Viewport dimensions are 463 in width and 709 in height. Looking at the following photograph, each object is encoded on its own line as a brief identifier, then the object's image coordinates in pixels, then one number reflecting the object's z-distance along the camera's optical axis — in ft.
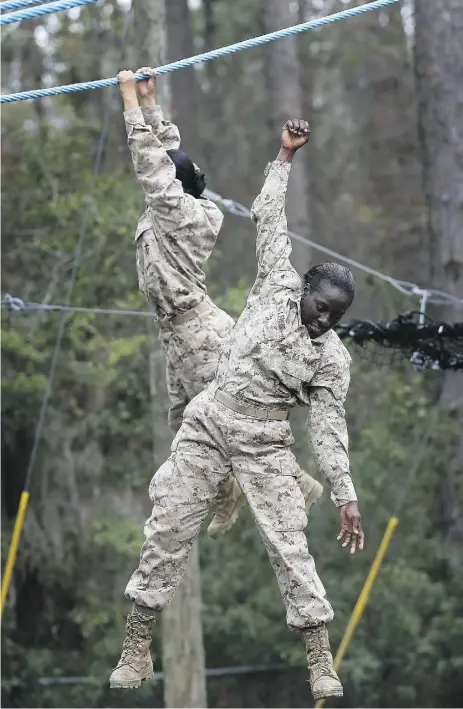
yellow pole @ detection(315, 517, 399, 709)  56.29
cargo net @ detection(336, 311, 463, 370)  42.93
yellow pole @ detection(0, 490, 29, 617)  50.78
